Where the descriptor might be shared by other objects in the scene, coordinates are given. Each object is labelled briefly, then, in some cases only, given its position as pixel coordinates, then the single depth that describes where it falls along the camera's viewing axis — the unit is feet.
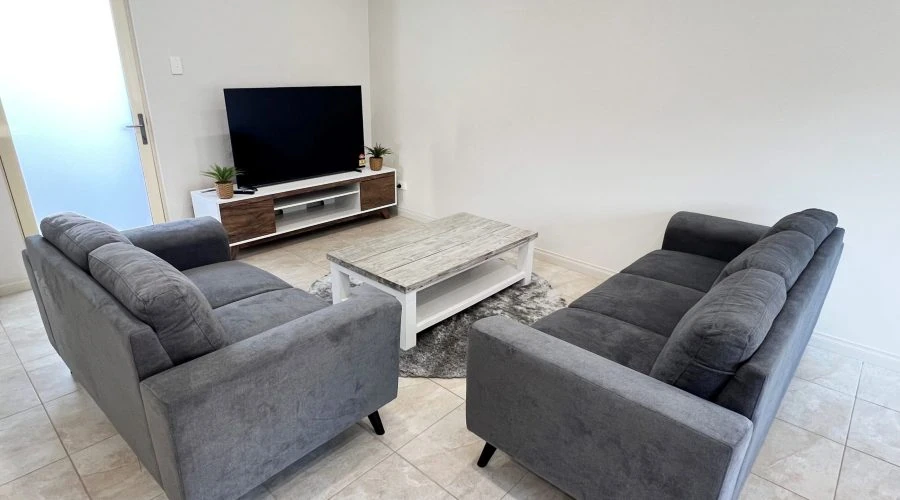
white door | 9.77
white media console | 11.78
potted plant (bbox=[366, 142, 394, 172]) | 14.71
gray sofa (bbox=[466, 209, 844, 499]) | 3.95
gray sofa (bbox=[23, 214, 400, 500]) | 4.30
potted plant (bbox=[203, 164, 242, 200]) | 11.46
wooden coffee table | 8.07
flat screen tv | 12.02
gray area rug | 7.97
